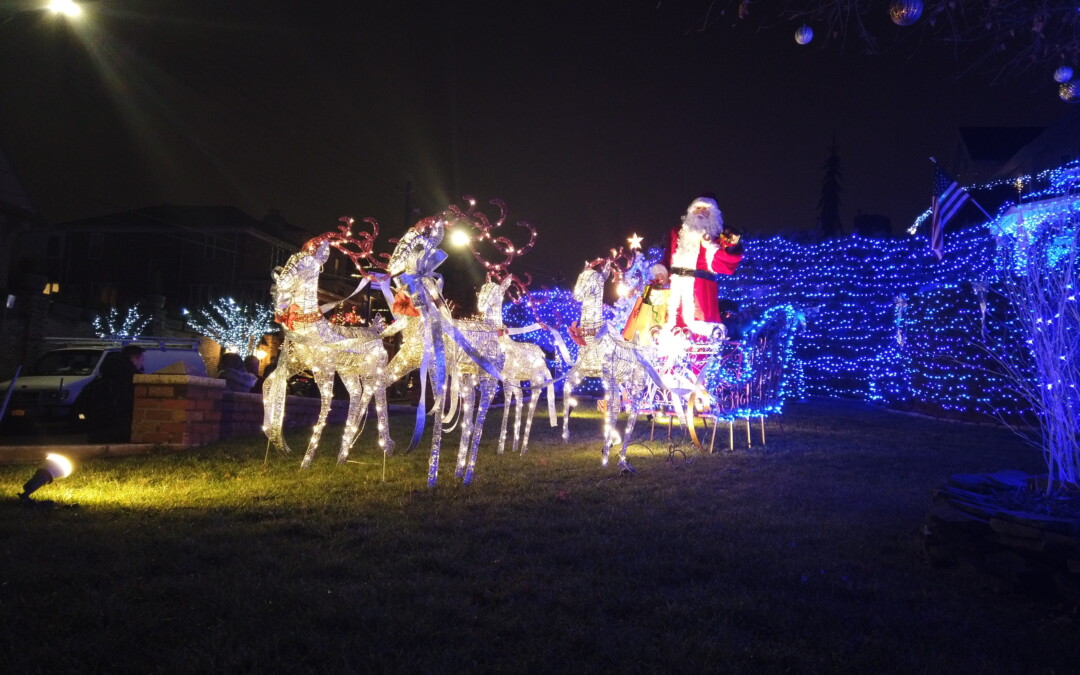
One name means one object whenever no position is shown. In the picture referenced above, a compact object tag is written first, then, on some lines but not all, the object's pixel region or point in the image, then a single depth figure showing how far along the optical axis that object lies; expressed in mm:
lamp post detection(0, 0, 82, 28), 7844
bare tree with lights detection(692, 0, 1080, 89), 3982
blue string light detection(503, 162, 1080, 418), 15352
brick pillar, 8523
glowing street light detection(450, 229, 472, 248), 6992
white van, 12422
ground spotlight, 5332
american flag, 12461
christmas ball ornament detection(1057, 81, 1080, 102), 4758
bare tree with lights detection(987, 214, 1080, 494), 5414
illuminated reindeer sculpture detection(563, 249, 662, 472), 7953
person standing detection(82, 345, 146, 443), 9625
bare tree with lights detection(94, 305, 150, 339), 23219
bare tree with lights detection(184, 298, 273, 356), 30469
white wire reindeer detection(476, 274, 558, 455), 9227
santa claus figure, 8773
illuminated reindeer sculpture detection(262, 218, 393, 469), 6992
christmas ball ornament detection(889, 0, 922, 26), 3965
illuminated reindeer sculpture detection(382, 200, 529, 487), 6562
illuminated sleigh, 8977
